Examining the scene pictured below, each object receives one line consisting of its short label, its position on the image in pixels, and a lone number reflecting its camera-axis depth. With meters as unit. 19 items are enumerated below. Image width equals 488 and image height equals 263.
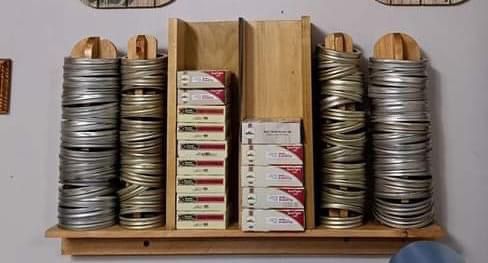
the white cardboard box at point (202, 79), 0.83
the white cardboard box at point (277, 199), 0.81
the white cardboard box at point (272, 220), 0.81
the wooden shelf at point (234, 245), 0.88
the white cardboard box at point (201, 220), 0.83
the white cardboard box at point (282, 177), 0.81
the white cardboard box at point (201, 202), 0.82
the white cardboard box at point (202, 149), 0.83
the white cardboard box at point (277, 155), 0.81
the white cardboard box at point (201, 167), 0.83
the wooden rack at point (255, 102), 0.87
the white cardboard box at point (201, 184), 0.83
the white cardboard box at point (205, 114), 0.82
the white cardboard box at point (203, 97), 0.83
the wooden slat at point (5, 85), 0.95
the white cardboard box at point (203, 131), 0.83
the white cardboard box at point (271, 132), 0.82
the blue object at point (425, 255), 0.73
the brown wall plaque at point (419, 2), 0.93
